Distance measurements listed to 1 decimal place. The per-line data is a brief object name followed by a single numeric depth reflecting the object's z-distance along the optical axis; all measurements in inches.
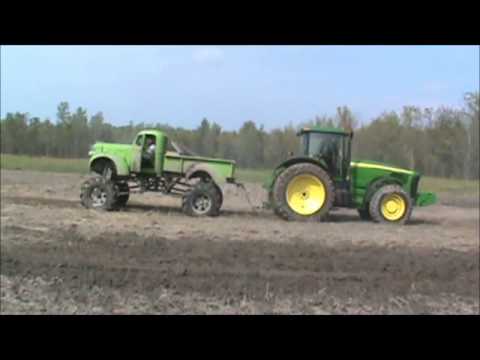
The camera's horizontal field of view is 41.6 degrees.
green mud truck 566.3
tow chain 598.3
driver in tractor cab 565.0
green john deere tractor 551.5
